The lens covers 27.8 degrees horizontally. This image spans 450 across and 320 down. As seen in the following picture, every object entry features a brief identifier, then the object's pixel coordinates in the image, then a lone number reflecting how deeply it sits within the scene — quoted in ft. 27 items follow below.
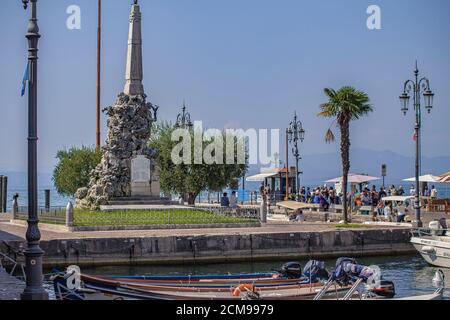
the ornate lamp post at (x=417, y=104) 130.00
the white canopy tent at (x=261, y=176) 235.05
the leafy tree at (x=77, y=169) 203.72
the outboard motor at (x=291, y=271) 83.75
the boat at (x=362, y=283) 73.26
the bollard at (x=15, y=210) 151.80
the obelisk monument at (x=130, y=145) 157.69
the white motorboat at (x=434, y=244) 113.50
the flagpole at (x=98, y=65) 210.18
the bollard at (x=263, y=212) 145.18
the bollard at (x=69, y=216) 125.73
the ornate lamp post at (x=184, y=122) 206.39
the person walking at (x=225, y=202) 169.74
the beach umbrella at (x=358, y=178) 205.26
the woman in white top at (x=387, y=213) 155.74
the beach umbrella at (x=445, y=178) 170.29
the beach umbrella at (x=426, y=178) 193.67
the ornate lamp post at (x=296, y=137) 216.60
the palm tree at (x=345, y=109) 148.05
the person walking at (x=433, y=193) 186.35
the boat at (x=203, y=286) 66.03
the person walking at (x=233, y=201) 170.09
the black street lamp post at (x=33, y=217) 56.49
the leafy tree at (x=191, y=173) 202.39
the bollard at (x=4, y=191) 205.12
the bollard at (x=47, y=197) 187.49
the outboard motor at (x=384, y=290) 75.15
